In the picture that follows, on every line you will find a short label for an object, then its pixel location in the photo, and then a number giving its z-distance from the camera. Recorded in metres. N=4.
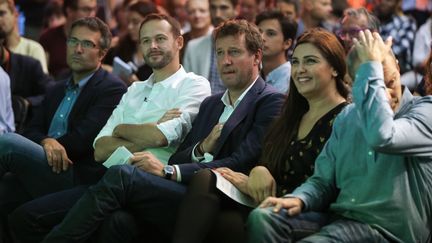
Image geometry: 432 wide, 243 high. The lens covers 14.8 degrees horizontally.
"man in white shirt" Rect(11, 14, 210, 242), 8.94
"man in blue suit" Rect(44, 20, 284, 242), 7.92
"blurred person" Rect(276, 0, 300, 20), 13.43
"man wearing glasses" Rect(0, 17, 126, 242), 9.49
